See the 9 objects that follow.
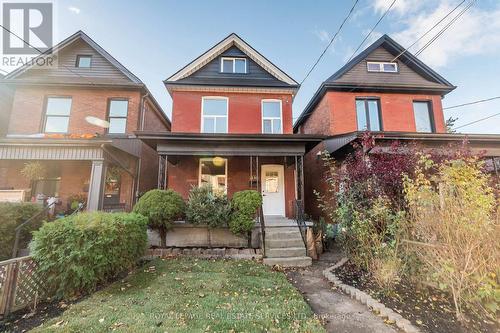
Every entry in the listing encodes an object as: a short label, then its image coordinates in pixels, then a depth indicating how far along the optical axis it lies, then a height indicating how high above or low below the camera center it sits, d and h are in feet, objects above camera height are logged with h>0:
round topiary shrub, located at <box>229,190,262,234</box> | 20.80 -1.14
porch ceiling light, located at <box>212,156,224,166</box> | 33.22 +5.57
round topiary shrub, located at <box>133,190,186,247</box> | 20.17 -0.85
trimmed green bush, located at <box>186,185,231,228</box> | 21.20 -1.11
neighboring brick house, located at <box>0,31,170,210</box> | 31.42 +12.73
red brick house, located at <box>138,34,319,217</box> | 32.76 +12.50
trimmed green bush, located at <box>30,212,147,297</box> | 12.73 -3.01
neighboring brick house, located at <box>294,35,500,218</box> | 35.12 +16.17
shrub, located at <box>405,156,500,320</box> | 10.53 -2.03
